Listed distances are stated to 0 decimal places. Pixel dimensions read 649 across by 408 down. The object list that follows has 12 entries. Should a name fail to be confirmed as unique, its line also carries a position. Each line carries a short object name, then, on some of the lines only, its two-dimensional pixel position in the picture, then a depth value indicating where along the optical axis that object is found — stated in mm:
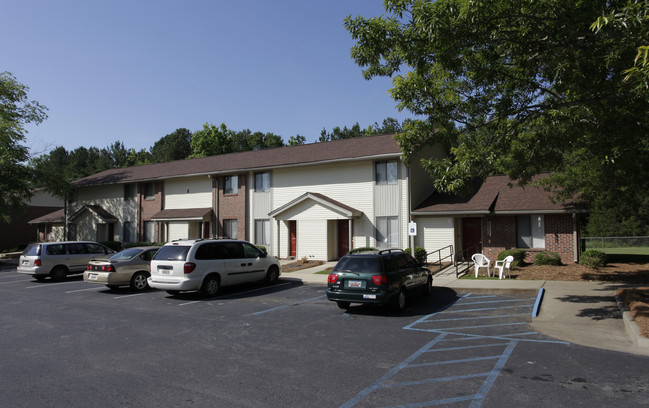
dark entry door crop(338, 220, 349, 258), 23797
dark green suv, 10219
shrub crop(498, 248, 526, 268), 18500
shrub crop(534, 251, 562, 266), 17984
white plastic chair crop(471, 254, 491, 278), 16578
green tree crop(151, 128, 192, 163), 77438
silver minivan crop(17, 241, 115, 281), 17344
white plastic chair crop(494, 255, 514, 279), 15672
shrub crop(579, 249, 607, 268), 17359
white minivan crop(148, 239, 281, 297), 12688
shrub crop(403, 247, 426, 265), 19594
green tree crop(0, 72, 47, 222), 29997
